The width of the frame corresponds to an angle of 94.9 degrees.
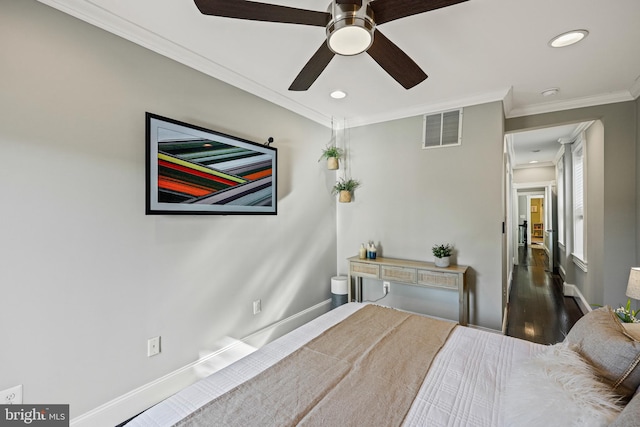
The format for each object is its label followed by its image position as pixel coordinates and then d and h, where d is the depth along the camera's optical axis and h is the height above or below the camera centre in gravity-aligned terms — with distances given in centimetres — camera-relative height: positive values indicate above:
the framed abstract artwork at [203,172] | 195 +35
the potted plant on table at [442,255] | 298 -39
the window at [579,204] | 376 +19
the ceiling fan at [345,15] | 129 +93
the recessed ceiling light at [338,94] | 284 +121
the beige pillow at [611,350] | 97 -48
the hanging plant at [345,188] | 359 +36
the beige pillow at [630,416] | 69 -48
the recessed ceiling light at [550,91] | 273 +119
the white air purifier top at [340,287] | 351 -84
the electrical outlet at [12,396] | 142 -88
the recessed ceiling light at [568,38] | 189 +119
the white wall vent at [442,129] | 309 +95
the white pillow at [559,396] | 83 -56
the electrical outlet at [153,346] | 195 -87
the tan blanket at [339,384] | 103 -69
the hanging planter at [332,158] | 344 +69
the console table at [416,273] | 283 -59
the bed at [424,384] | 95 -69
